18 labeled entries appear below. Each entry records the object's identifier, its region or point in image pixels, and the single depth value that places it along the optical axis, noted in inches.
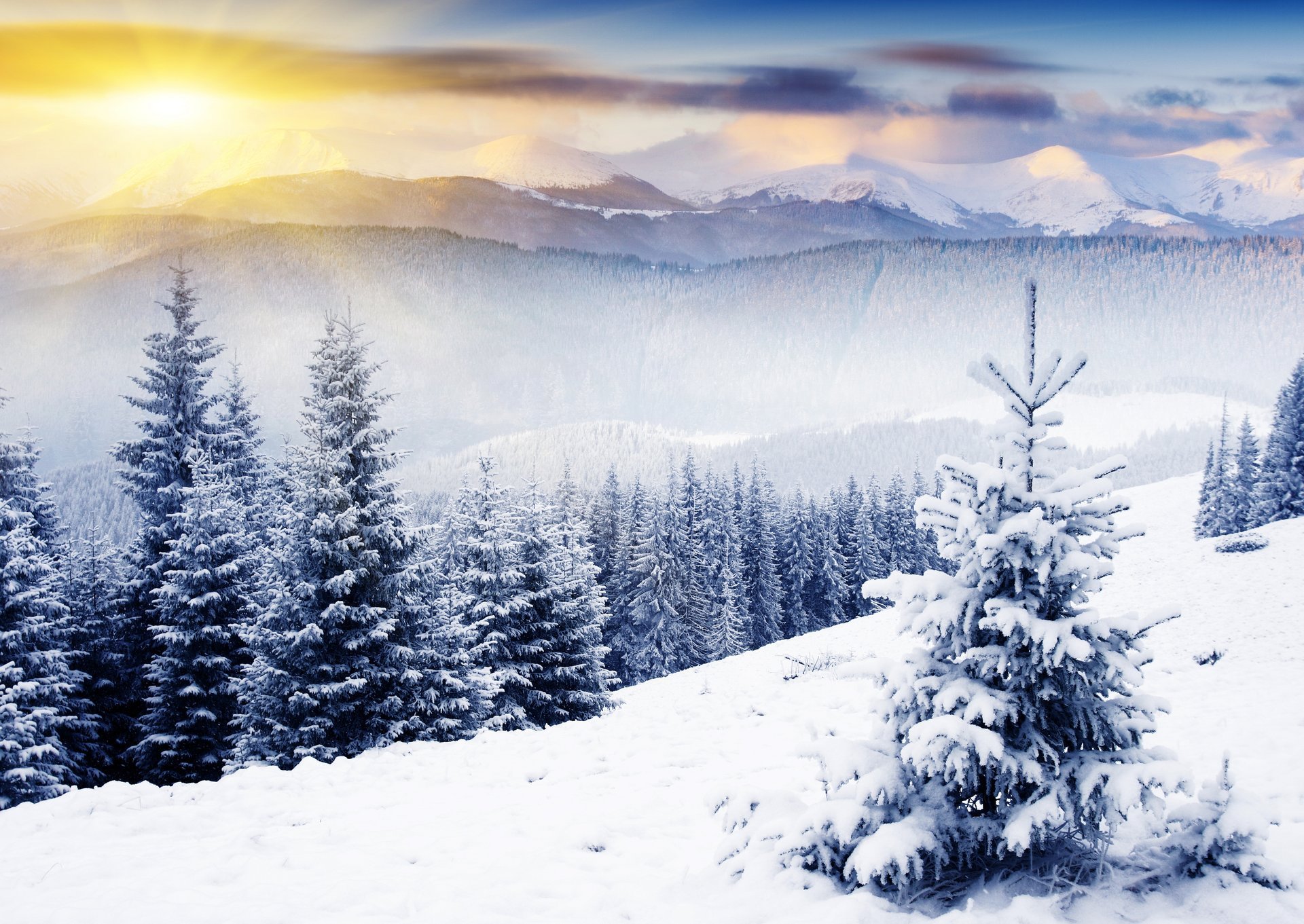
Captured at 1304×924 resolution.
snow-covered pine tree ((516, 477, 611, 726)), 772.6
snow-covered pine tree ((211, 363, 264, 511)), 896.3
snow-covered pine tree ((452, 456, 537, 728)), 738.8
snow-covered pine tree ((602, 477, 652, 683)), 1888.5
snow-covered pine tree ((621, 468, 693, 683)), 1811.0
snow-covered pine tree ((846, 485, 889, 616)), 2278.5
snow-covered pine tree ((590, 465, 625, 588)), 2033.7
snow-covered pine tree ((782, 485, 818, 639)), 2217.0
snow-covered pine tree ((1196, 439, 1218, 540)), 1582.2
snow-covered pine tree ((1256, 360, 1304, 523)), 1451.8
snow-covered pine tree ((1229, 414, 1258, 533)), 1544.0
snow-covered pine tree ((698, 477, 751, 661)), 1900.8
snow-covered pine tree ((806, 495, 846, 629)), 2237.9
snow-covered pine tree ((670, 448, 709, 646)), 1953.7
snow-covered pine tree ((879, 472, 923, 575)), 2427.4
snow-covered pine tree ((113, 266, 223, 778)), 820.0
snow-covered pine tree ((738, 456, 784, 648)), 2126.0
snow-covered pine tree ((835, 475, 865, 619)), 2279.8
